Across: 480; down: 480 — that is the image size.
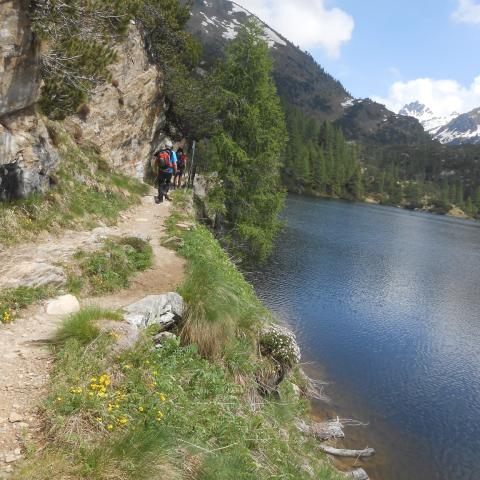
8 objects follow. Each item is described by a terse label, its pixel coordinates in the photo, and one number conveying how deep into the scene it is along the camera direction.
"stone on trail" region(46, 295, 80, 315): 8.03
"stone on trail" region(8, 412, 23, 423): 4.97
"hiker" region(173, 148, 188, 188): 26.98
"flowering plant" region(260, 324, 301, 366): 10.37
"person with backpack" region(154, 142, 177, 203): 20.61
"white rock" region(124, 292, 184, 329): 8.08
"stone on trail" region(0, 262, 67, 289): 8.47
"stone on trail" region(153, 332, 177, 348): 8.05
